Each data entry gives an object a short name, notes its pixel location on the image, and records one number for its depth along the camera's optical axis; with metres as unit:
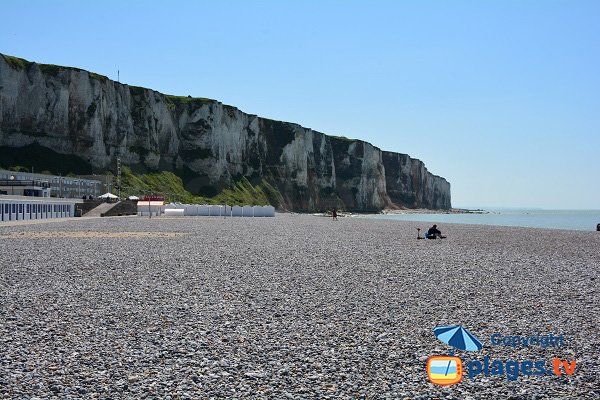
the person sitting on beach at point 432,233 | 32.03
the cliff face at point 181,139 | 106.50
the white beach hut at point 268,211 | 80.56
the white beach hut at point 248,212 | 78.25
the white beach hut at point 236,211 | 77.19
